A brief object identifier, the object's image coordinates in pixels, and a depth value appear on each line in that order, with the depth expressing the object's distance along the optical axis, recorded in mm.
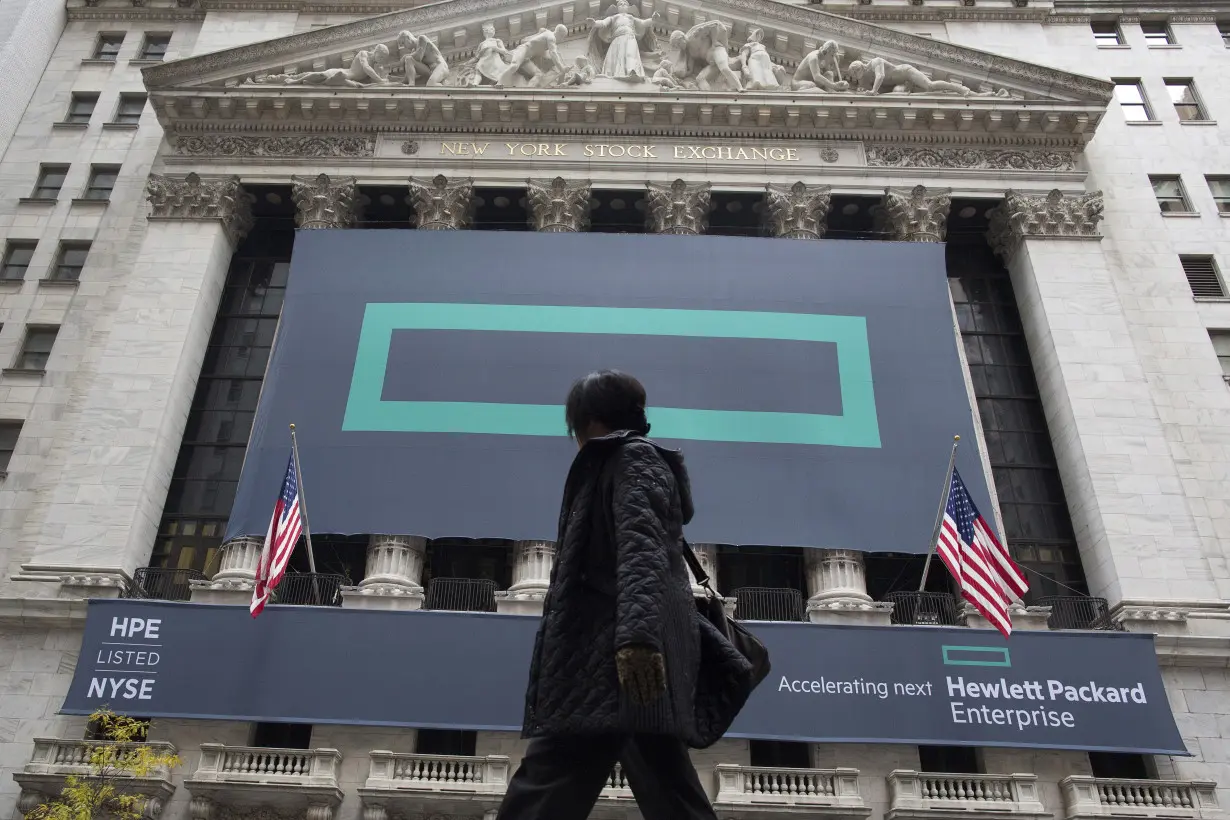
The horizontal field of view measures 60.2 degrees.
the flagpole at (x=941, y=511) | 23778
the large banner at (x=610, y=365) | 25984
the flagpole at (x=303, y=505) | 23953
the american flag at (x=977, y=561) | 21406
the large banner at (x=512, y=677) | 22609
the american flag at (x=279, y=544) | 21797
